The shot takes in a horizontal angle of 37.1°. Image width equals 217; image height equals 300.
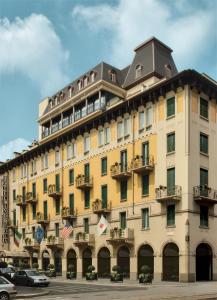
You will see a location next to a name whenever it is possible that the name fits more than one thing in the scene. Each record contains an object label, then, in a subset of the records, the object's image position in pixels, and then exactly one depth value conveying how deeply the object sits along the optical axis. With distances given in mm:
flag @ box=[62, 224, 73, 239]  34761
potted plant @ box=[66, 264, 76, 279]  36855
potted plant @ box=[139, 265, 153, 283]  29109
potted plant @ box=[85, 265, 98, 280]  33735
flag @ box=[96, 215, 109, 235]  33545
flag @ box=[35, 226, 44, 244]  31887
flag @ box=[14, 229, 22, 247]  44392
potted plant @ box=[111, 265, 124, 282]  31378
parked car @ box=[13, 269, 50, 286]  27887
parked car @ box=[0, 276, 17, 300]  18166
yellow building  31793
